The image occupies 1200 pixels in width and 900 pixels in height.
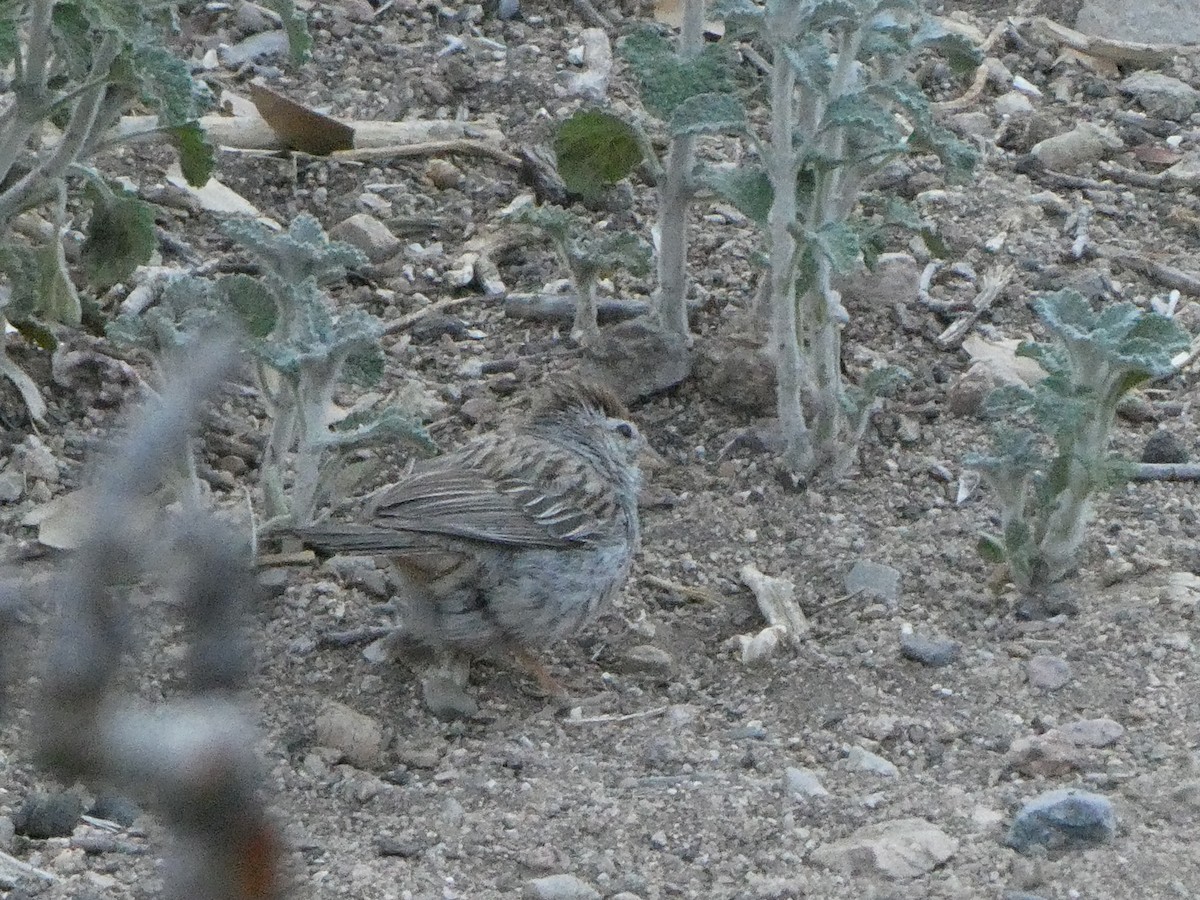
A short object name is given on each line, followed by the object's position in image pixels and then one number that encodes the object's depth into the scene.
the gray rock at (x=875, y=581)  10.66
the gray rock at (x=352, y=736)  9.19
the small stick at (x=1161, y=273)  13.87
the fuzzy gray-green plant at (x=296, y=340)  10.03
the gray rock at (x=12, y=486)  10.89
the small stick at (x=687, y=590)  10.93
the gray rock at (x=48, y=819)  7.92
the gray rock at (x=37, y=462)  11.13
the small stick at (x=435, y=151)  14.49
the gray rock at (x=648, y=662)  10.31
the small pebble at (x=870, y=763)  8.94
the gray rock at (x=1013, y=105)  16.05
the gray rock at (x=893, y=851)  7.79
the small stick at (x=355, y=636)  10.24
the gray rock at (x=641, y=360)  12.47
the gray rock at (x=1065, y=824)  7.93
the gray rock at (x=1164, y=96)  16.27
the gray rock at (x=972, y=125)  15.60
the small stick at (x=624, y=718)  9.74
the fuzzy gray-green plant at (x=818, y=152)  10.02
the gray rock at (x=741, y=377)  12.22
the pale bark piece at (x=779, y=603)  10.36
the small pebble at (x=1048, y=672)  9.57
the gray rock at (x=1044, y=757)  8.69
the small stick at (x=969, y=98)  15.97
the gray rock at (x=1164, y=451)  11.91
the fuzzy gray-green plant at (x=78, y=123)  9.71
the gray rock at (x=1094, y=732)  8.98
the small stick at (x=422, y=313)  13.12
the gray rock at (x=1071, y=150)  15.39
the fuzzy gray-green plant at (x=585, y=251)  11.97
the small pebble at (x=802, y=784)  8.64
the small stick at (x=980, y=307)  13.16
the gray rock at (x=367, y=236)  13.59
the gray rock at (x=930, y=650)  9.98
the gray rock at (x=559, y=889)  7.65
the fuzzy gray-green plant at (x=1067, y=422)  9.72
